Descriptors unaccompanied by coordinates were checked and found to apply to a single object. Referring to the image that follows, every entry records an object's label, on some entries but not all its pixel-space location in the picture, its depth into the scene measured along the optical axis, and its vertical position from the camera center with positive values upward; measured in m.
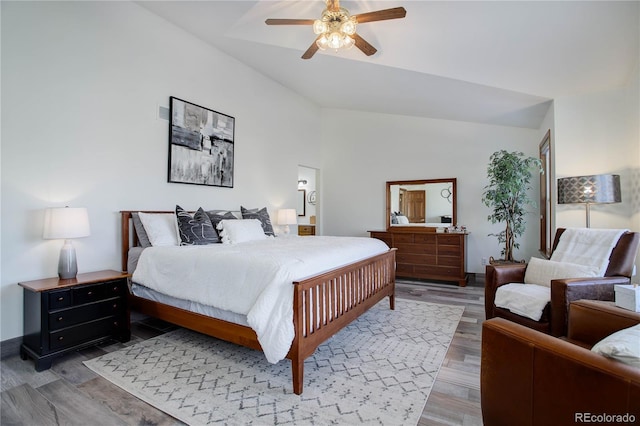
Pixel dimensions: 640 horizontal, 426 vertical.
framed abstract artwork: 3.83 +0.95
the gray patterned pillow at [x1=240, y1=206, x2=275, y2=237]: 4.35 -0.02
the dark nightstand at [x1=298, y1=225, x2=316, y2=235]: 7.76 -0.34
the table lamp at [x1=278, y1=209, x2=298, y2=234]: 5.32 -0.02
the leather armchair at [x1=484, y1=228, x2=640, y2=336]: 2.19 -0.54
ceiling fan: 2.52 +1.62
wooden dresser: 5.01 -0.64
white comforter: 2.01 -0.45
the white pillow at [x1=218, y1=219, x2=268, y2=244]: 3.55 -0.18
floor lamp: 2.92 +0.27
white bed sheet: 2.28 -0.76
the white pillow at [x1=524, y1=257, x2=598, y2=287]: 2.58 -0.47
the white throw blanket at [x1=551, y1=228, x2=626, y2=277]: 2.61 -0.26
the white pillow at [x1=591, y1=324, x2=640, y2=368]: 0.99 -0.44
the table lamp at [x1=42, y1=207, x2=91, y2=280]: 2.54 -0.12
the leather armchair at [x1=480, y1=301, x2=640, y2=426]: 0.98 -0.58
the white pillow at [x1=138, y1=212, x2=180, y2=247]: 3.21 -0.15
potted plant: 4.01 +0.35
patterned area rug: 1.81 -1.16
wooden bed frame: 2.04 -0.78
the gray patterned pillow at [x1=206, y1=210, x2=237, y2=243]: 3.72 -0.01
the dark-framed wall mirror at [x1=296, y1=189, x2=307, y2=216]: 8.27 +0.43
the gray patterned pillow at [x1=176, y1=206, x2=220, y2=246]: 3.30 -0.15
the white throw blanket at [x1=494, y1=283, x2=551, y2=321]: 2.40 -0.67
